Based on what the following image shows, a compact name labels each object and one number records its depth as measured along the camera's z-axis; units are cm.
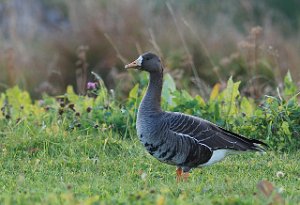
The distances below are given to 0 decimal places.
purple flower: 1816
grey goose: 1396
